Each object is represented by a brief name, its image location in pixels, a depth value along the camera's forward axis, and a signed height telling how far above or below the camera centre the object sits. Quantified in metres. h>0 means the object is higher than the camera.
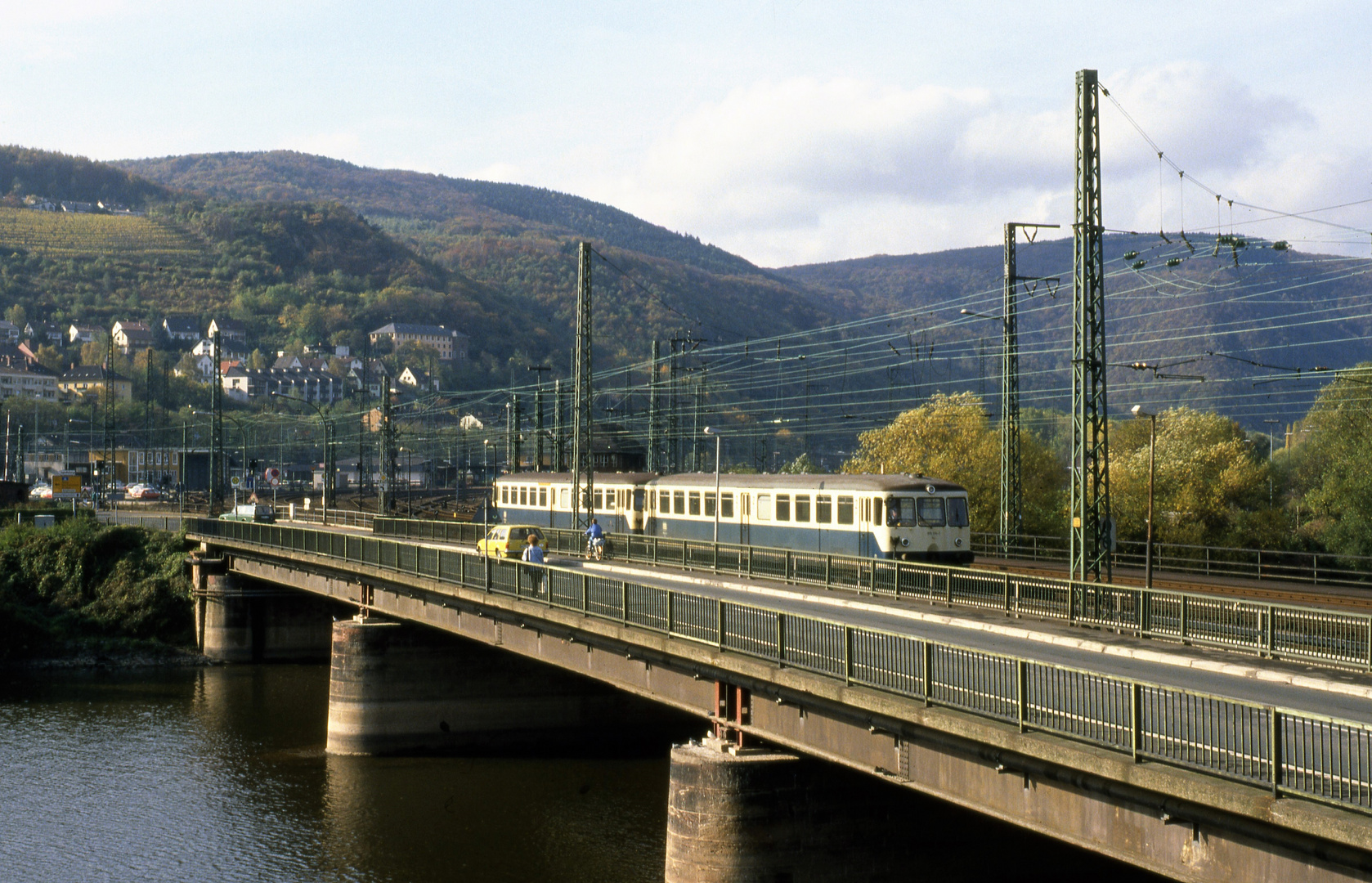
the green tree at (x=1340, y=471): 48.88 +0.84
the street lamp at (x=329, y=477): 72.29 +0.55
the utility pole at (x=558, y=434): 61.29 +2.52
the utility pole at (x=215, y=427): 69.56 +3.23
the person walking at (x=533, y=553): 32.19 -1.70
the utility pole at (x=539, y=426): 64.69 +3.02
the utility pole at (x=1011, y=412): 40.88 +2.55
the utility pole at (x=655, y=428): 60.22 +2.85
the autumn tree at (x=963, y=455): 61.16 +1.63
